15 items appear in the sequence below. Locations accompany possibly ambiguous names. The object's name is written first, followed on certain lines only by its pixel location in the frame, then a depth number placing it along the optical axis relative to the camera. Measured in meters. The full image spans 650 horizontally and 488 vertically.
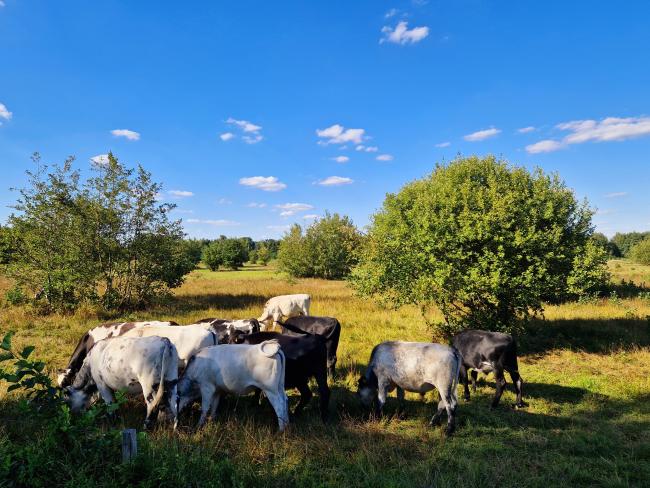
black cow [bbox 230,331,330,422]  7.14
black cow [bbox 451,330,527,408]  8.19
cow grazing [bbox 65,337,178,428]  6.27
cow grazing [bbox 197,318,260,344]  9.75
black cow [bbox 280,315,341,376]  9.71
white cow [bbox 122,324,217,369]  7.86
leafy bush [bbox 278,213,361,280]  44.75
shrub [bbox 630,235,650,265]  50.31
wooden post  4.32
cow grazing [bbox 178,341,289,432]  6.25
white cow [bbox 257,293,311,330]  14.72
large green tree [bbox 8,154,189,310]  15.82
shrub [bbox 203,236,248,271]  60.06
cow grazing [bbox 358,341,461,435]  6.72
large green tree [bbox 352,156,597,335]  11.32
